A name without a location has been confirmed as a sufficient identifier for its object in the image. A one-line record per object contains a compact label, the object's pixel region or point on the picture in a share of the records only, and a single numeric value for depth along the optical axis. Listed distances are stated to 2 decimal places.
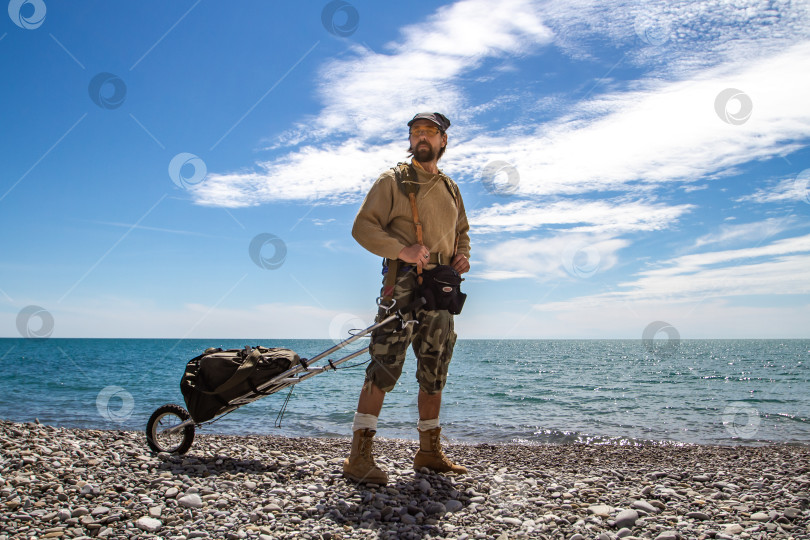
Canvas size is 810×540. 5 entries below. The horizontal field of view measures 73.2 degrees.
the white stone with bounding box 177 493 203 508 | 3.89
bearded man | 4.43
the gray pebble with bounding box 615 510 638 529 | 3.71
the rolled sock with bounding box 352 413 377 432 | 4.47
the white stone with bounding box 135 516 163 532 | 3.50
